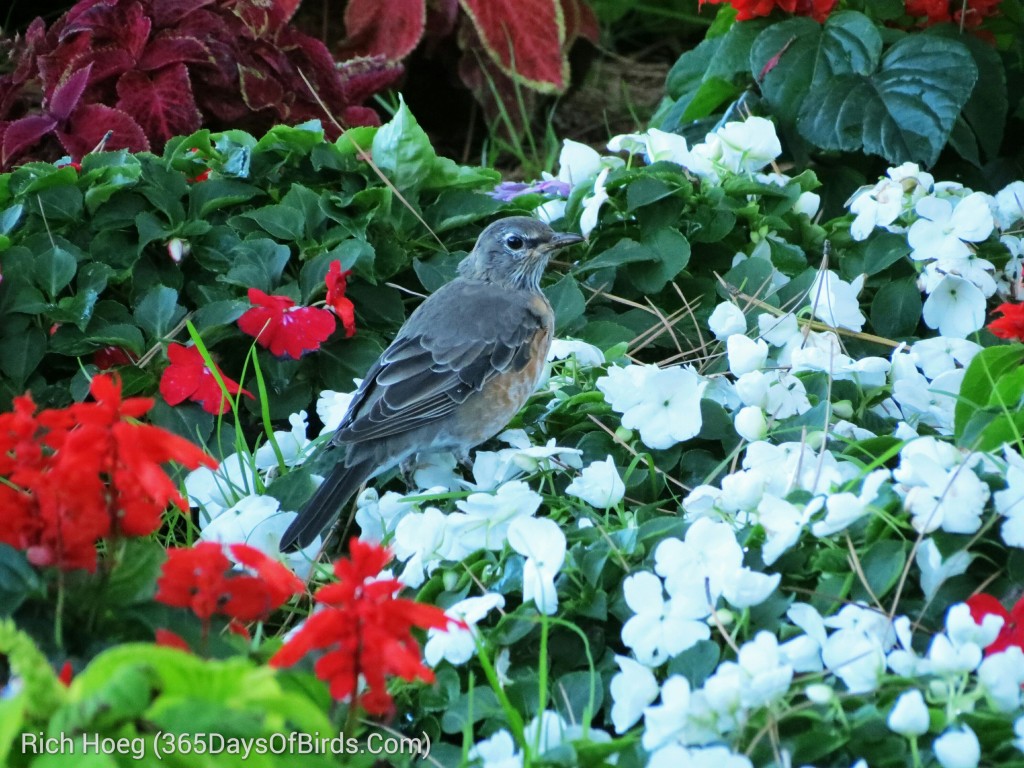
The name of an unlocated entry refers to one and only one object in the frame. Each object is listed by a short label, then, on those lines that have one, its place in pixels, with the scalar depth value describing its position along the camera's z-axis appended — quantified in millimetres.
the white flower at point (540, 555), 4066
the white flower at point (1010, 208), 7051
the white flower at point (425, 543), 4484
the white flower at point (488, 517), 4535
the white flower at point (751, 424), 4988
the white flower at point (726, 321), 5898
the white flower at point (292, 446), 5832
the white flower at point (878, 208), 6500
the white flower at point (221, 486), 5387
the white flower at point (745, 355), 5344
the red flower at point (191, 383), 5805
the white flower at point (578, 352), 6156
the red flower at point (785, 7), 7484
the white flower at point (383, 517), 5227
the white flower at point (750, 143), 6789
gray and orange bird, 5641
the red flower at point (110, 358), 6164
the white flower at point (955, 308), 6242
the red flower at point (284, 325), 5891
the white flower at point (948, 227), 6230
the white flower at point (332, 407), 5937
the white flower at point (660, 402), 5215
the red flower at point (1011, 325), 5043
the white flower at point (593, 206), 6723
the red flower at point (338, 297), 6023
